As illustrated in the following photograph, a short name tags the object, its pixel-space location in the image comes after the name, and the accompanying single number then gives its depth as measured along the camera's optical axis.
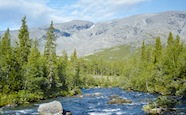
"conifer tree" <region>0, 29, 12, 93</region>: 61.71
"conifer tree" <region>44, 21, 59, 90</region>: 78.69
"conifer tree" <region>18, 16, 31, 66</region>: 78.38
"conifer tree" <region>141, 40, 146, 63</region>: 127.29
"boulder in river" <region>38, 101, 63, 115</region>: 42.00
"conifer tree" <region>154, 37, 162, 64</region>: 108.62
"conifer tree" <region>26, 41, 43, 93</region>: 66.50
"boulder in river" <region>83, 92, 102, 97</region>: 83.62
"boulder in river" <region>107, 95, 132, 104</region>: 60.56
